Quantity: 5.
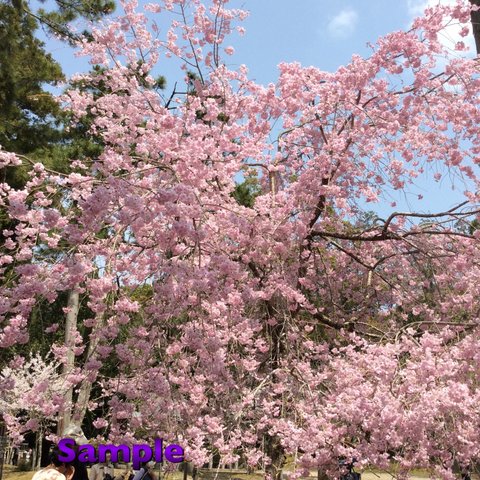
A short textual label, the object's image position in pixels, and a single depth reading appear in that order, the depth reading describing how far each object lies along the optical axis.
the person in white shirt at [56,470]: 3.61
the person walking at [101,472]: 9.06
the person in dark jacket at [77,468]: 3.82
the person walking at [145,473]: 5.16
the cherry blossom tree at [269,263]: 4.27
